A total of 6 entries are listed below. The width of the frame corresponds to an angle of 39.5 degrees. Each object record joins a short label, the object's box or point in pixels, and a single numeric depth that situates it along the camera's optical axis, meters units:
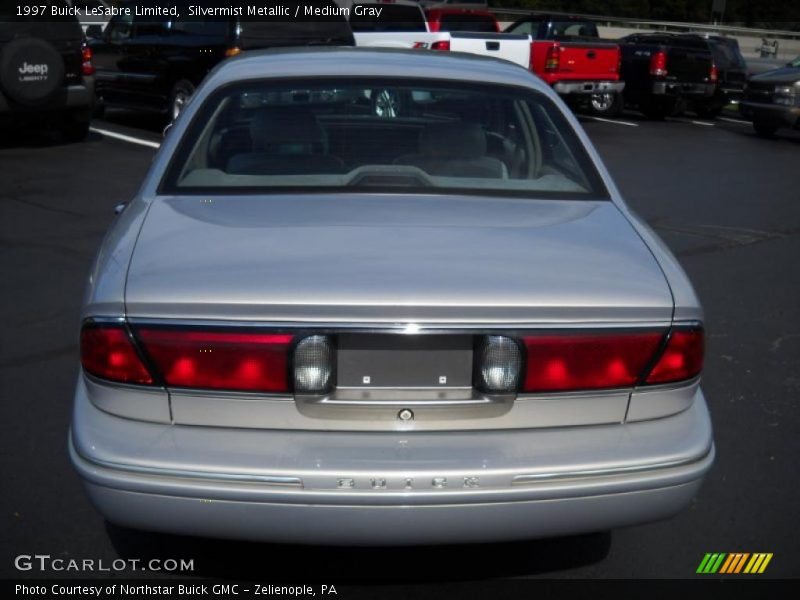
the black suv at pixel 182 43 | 13.75
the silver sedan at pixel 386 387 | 2.87
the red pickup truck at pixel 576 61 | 18.69
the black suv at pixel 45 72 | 11.78
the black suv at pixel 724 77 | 21.53
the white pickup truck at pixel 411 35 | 16.44
